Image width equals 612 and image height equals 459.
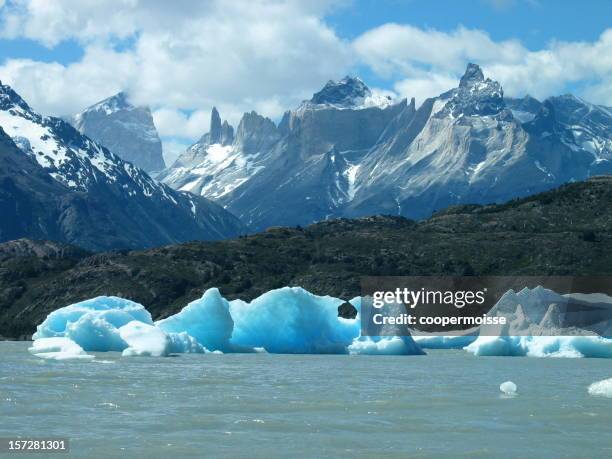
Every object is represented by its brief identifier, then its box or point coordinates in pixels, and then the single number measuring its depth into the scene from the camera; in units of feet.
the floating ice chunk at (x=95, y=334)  267.59
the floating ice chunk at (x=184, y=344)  279.49
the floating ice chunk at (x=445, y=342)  402.31
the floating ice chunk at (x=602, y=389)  165.27
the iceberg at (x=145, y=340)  265.13
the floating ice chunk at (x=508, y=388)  168.87
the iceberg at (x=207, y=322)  282.97
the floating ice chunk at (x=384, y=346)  312.91
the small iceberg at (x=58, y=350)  255.25
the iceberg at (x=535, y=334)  310.24
